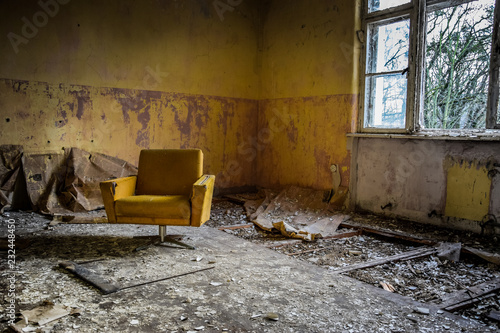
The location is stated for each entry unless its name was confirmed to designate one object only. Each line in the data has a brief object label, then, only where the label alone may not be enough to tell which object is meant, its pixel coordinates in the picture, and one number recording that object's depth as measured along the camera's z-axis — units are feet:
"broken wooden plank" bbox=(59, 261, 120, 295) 8.36
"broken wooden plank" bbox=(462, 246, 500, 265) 10.83
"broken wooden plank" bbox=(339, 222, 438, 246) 12.59
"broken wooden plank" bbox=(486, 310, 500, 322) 7.53
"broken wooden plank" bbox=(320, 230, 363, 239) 13.45
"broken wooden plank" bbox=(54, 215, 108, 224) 14.30
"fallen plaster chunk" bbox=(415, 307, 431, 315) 7.51
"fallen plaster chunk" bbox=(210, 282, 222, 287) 8.79
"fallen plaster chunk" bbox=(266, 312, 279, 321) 7.22
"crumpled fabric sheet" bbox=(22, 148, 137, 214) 15.55
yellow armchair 11.13
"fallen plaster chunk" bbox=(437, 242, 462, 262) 11.28
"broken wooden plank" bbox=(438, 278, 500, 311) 8.02
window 13.14
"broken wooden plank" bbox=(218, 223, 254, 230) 14.32
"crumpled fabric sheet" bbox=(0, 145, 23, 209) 15.01
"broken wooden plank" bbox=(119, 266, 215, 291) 8.62
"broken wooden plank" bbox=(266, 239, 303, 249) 12.19
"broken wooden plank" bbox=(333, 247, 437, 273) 10.19
